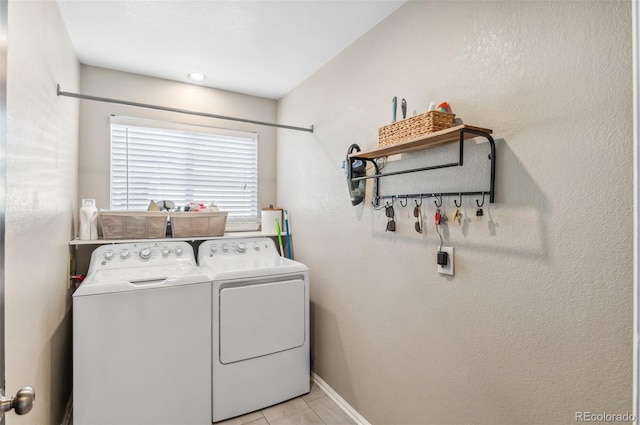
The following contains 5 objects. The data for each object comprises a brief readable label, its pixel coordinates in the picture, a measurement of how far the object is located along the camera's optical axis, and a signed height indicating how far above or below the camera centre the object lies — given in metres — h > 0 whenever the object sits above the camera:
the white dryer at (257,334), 2.03 -0.81
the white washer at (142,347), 1.71 -0.76
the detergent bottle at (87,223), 2.19 -0.08
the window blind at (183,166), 2.59 +0.40
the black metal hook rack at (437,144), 1.25 +0.31
